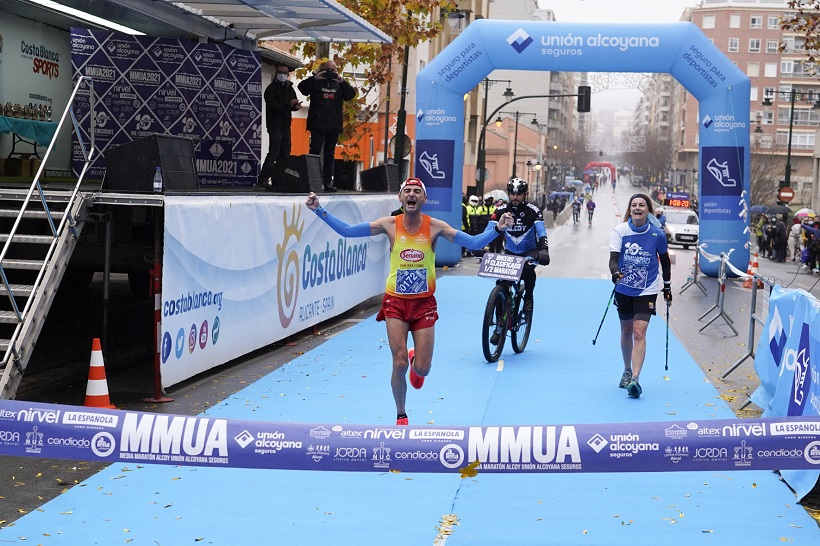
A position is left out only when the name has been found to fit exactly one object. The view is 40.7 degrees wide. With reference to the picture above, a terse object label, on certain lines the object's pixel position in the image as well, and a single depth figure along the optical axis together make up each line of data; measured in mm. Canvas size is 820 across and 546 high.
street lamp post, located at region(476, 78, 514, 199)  50125
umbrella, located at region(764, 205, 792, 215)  48375
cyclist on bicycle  13031
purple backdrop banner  17359
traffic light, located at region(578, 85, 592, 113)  46469
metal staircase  8953
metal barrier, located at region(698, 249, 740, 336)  16203
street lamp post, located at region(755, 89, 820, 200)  55697
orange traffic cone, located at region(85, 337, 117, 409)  9266
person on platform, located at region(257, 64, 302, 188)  18109
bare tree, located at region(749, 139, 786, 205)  83688
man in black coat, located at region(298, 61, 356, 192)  17500
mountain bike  12680
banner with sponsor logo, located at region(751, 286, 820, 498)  7547
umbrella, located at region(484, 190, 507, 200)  45594
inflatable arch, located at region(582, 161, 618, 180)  171875
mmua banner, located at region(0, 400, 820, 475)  5633
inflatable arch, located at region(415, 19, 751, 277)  27344
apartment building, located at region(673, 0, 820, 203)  127000
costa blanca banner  10789
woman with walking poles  10812
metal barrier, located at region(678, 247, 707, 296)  23441
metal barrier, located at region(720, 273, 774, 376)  11437
